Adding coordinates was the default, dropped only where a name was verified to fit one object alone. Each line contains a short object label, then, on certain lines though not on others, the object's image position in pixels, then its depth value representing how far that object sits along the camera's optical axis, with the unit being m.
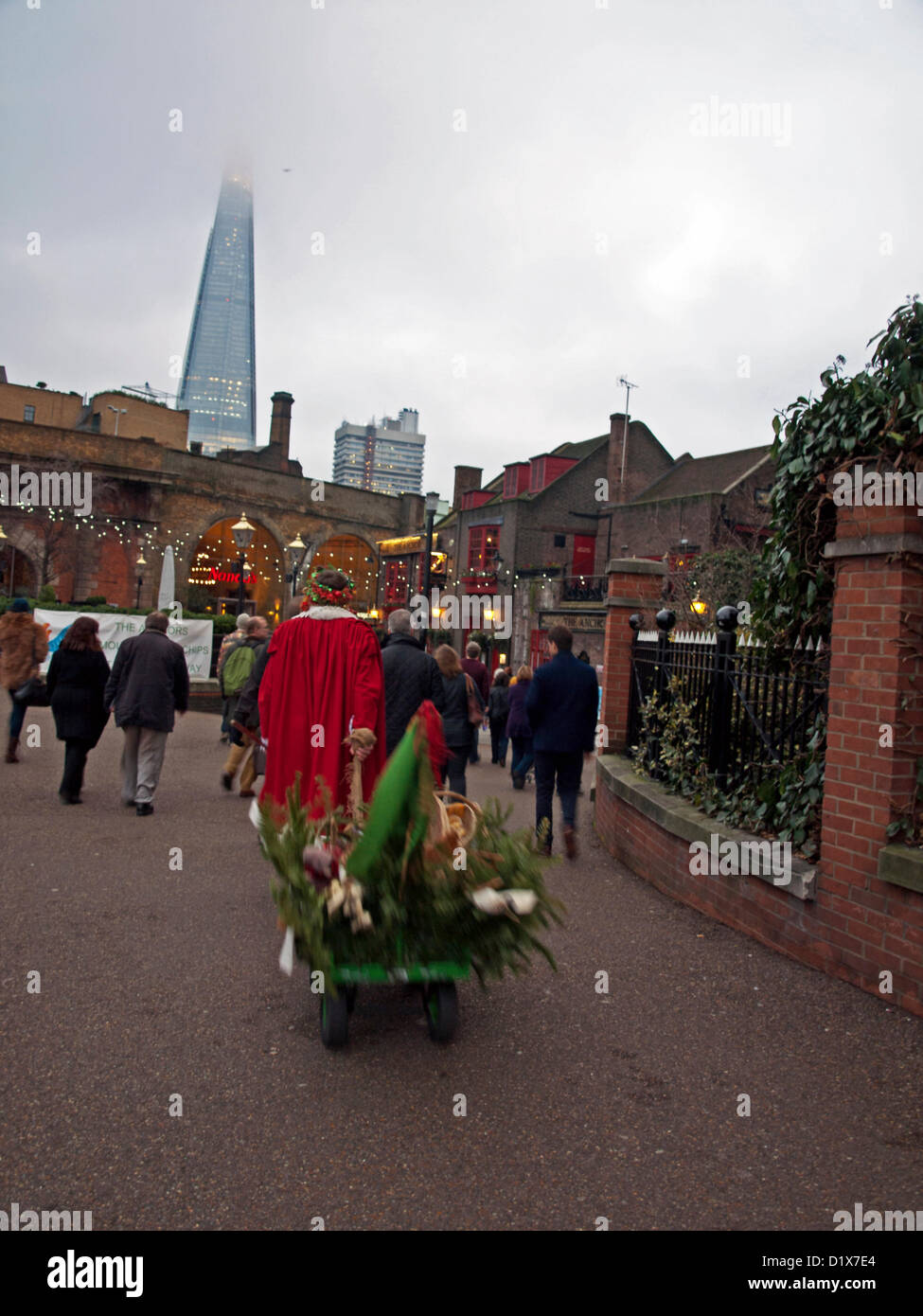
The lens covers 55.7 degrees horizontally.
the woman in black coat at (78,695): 8.05
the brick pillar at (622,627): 8.57
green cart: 3.30
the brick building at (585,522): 30.30
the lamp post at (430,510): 19.98
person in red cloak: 4.91
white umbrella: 20.81
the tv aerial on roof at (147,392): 49.34
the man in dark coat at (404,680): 6.02
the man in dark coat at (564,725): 6.93
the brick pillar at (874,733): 3.96
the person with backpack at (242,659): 9.70
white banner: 16.56
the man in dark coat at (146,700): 7.78
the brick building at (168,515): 33.09
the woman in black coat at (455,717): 8.16
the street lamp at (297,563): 23.11
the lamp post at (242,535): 20.23
